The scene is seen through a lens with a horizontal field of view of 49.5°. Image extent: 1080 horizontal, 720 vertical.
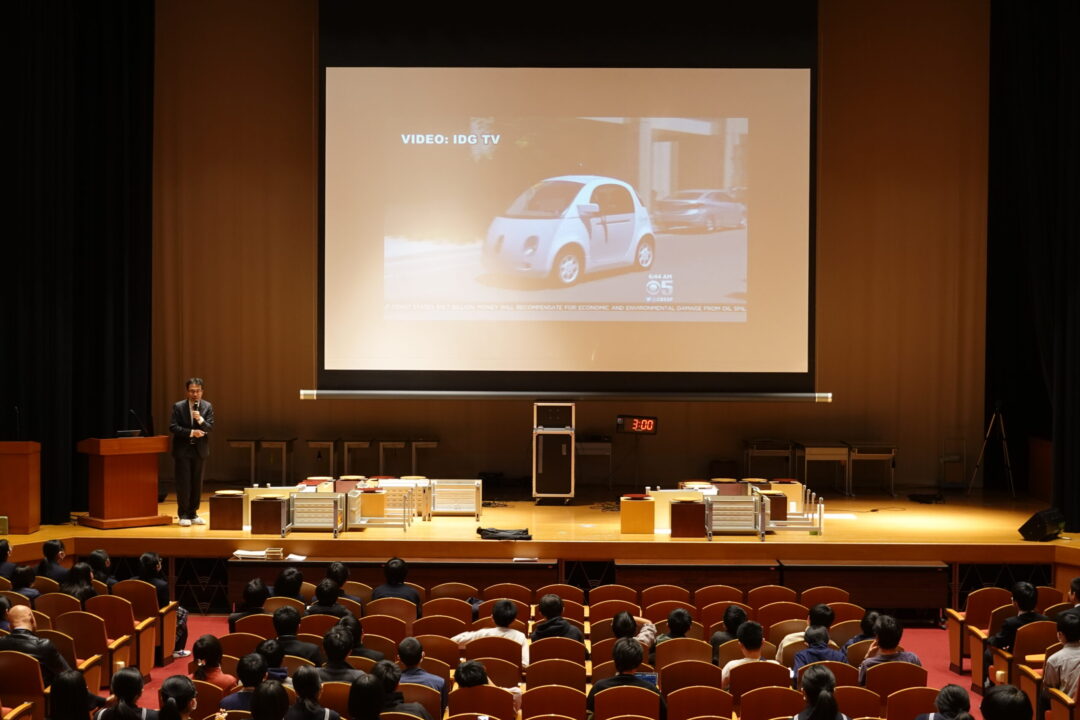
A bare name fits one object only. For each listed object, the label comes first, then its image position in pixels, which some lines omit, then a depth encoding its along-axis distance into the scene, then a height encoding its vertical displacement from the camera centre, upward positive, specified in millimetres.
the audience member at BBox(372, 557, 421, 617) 8133 -1688
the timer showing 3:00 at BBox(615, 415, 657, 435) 12727 -828
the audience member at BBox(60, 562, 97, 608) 7906 -1660
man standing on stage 11148 -993
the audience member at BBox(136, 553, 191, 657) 8594 -1832
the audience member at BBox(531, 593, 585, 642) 7059 -1676
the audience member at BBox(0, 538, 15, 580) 8500 -1629
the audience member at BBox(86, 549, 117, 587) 8633 -1644
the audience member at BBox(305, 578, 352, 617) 7309 -1618
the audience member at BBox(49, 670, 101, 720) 5039 -1532
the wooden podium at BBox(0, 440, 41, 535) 10625 -1281
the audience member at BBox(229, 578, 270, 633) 7438 -1627
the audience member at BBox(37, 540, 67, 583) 8516 -1615
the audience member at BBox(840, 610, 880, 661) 6926 -1678
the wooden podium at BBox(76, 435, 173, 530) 10867 -1285
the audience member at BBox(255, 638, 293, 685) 5820 -1570
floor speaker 10492 -1552
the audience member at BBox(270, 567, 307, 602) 7973 -1636
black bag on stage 10531 -1688
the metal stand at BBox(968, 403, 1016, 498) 13547 -1053
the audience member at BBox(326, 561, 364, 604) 8128 -1589
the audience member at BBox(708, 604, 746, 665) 7074 -1693
